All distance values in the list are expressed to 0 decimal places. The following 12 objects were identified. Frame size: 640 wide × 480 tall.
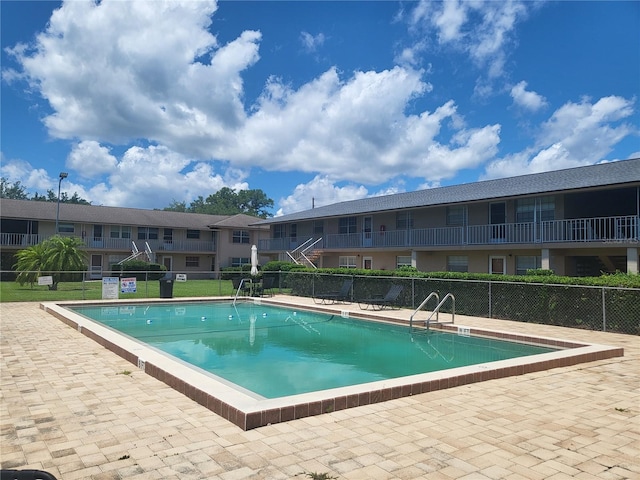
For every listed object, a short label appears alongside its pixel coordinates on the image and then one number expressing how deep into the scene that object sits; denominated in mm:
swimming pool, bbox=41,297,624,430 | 4922
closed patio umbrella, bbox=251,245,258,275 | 22872
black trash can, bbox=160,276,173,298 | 21766
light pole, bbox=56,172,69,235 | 32969
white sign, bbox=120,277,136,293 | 21469
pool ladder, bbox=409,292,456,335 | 13195
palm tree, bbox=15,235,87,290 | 25750
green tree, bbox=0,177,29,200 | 83812
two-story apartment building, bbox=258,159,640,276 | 20297
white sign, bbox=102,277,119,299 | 20297
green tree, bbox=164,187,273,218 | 100312
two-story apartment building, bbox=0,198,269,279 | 38438
